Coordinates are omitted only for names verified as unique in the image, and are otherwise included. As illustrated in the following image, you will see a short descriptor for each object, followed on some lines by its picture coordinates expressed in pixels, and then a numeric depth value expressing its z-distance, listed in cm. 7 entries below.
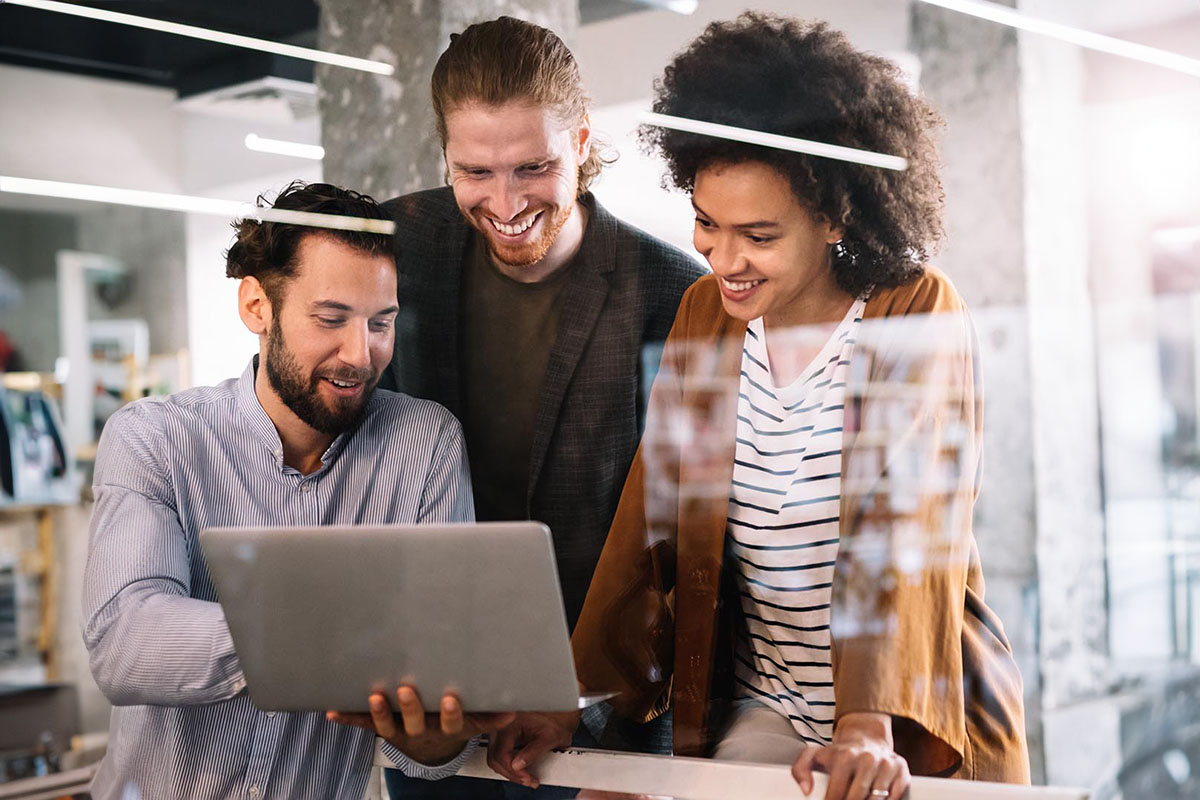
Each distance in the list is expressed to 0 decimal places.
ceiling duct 197
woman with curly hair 142
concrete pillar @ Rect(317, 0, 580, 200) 181
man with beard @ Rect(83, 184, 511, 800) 172
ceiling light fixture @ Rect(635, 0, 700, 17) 160
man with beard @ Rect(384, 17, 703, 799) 166
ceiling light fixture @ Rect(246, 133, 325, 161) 192
